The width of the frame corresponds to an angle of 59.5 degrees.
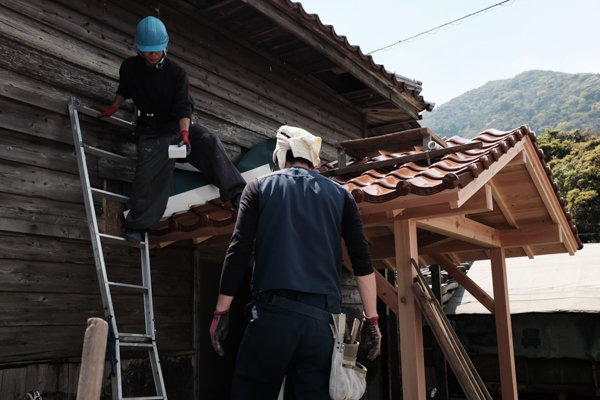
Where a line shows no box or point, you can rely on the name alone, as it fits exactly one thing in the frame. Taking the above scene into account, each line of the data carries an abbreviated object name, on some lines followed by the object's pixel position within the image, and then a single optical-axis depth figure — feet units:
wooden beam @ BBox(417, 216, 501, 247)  15.84
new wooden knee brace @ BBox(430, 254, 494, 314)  21.14
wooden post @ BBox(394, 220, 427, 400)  13.52
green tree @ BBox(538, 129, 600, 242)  73.82
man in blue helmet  14.37
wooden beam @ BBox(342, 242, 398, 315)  15.80
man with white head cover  7.84
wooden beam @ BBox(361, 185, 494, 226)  13.81
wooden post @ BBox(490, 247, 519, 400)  19.67
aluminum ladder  11.65
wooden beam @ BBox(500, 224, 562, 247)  21.34
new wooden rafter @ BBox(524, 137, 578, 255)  17.98
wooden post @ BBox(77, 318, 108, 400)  6.69
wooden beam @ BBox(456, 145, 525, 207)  12.57
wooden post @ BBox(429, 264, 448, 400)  32.09
